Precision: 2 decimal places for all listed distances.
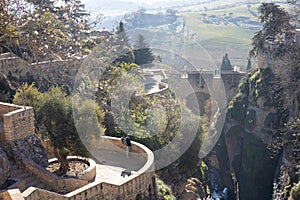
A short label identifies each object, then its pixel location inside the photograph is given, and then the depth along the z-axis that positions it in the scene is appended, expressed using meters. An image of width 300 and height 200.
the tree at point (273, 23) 36.84
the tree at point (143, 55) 42.88
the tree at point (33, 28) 12.70
